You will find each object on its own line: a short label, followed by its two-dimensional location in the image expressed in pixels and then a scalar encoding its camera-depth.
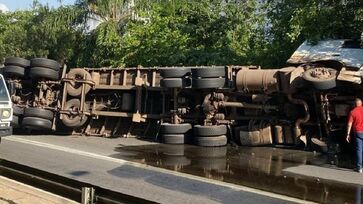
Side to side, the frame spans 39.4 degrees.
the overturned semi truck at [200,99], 11.90
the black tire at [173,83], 13.75
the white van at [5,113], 11.88
